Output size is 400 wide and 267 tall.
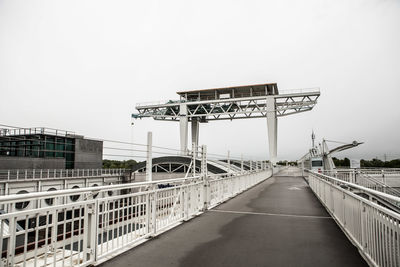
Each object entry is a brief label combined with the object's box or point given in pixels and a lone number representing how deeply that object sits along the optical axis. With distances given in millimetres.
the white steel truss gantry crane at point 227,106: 36688
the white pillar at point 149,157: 6639
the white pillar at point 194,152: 8912
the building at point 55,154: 31125
